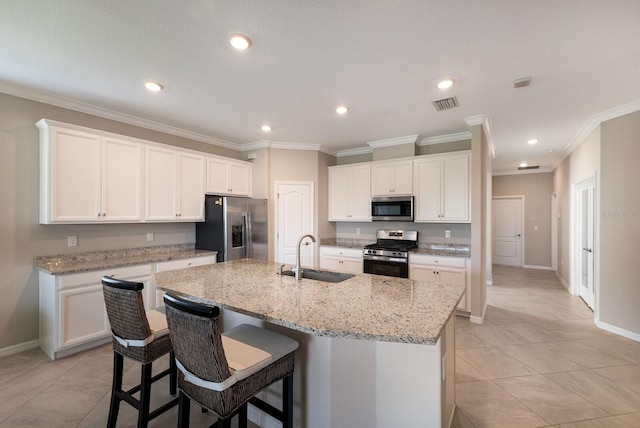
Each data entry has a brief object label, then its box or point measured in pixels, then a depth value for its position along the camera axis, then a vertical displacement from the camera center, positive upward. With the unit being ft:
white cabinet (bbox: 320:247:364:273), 15.23 -2.46
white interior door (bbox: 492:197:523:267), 24.57 -1.39
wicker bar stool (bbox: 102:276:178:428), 5.20 -2.43
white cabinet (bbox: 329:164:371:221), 16.05 +1.31
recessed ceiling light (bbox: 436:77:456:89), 8.54 +4.11
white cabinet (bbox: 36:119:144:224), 9.24 +1.37
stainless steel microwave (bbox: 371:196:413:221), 14.46 +0.37
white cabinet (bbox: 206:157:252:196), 14.02 +2.00
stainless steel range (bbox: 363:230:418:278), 13.65 -1.91
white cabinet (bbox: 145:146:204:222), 11.81 +1.31
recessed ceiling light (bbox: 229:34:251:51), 6.49 +4.13
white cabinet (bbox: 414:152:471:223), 13.10 +1.31
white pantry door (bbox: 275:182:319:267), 15.94 -0.23
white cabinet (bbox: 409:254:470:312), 12.36 -2.51
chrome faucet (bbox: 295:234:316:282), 6.91 -1.32
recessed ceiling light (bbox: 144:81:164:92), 8.80 +4.12
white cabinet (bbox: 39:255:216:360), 8.82 -3.19
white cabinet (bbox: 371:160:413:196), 14.62 +1.98
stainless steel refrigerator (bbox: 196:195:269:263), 13.01 -0.68
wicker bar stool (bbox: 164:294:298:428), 3.99 -2.34
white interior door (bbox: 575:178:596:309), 13.71 -1.09
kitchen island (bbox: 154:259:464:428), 4.26 -2.39
